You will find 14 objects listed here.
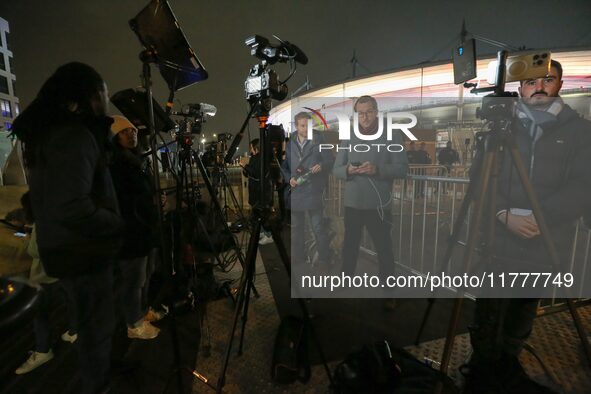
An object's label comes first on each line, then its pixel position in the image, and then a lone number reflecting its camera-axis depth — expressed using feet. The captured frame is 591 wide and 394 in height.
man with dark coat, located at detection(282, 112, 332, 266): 11.25
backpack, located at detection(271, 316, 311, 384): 5.83
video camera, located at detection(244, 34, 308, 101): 4.87
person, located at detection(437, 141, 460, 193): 22.02
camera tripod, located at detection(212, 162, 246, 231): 11.91
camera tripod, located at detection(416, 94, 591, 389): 4.34
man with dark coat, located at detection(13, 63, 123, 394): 4.02
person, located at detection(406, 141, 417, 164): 21.57
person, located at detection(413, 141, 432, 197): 19.63
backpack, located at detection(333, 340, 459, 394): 4.73
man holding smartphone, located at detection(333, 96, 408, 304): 8.63
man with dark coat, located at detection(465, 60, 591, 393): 4.89
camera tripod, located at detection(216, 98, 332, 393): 4.85
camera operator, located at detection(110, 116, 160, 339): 6.35
